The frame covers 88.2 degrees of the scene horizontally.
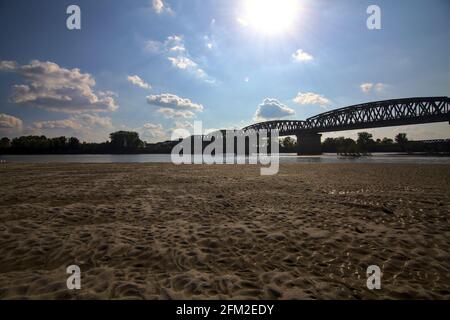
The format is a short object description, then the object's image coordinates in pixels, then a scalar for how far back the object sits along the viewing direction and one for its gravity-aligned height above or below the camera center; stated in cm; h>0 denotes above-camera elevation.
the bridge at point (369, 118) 10525 +2002
